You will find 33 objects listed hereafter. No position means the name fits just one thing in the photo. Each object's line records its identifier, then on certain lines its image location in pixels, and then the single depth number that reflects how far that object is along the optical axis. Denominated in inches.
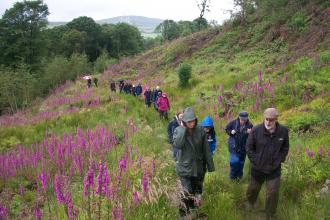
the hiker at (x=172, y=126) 323.1
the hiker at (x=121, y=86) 983.0
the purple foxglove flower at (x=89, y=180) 155.6
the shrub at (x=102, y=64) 1818.7
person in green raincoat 210.2
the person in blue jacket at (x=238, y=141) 276.8
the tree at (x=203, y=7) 1782.9
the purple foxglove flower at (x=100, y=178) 160.5
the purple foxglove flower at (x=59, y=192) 163.9
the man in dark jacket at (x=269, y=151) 221.9
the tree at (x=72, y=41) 2349.9
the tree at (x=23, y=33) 2022.6
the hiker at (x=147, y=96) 762.5
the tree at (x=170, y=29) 3053.6
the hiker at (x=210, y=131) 266.1
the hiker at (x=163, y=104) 616.3
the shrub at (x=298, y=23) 935.0
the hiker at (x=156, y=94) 700.4
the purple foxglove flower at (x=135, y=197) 199.3
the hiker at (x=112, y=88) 999.4
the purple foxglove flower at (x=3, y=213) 173.1
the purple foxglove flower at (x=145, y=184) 194.7
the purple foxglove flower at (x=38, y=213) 164.9
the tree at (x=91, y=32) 2539.4
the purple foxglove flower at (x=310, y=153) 288.6
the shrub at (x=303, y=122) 409.0
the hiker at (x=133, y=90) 915.4
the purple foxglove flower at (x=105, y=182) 168.6
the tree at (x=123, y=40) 2645.2
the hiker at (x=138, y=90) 895.4
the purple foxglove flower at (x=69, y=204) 162.9
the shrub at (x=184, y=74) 895.1
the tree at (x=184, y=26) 2819.4
